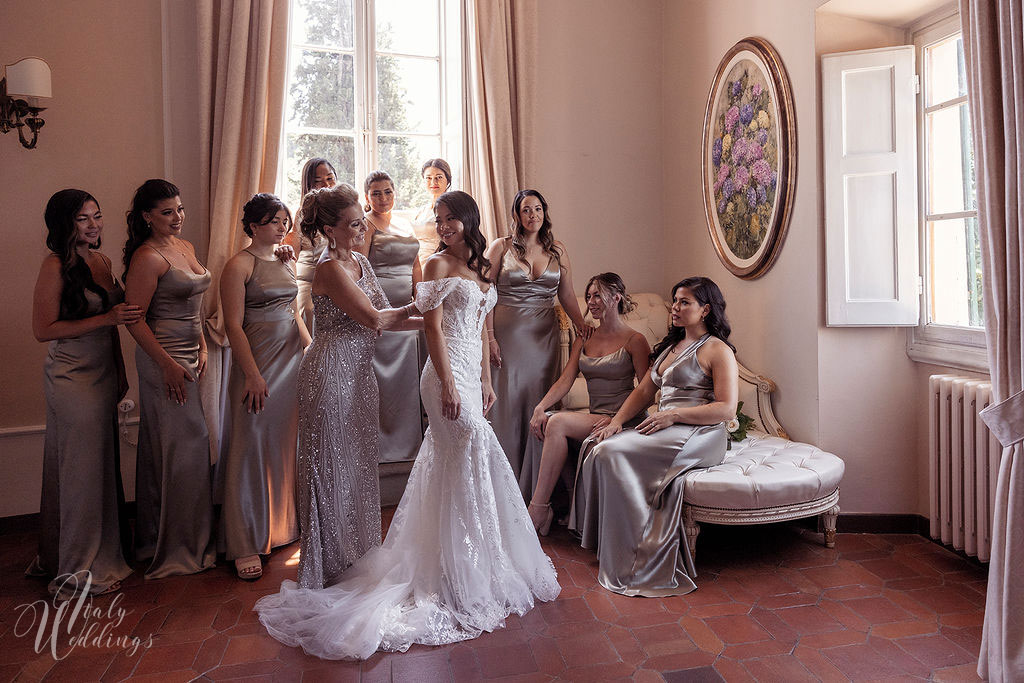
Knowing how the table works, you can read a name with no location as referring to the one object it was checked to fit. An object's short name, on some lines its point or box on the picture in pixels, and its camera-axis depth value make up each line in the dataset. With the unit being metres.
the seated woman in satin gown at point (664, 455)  3.27
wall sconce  3.65
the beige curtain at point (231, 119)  4.23
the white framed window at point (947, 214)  3.48
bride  2.83
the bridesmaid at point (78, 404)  3.26
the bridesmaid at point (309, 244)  4.03
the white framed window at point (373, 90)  4.71
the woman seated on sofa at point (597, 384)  3.84
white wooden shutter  3.72
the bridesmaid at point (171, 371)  3.37
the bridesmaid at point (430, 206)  4.44
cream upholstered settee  3.29
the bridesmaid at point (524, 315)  4.10
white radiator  3.14
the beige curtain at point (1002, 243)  2.32
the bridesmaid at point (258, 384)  3.46
